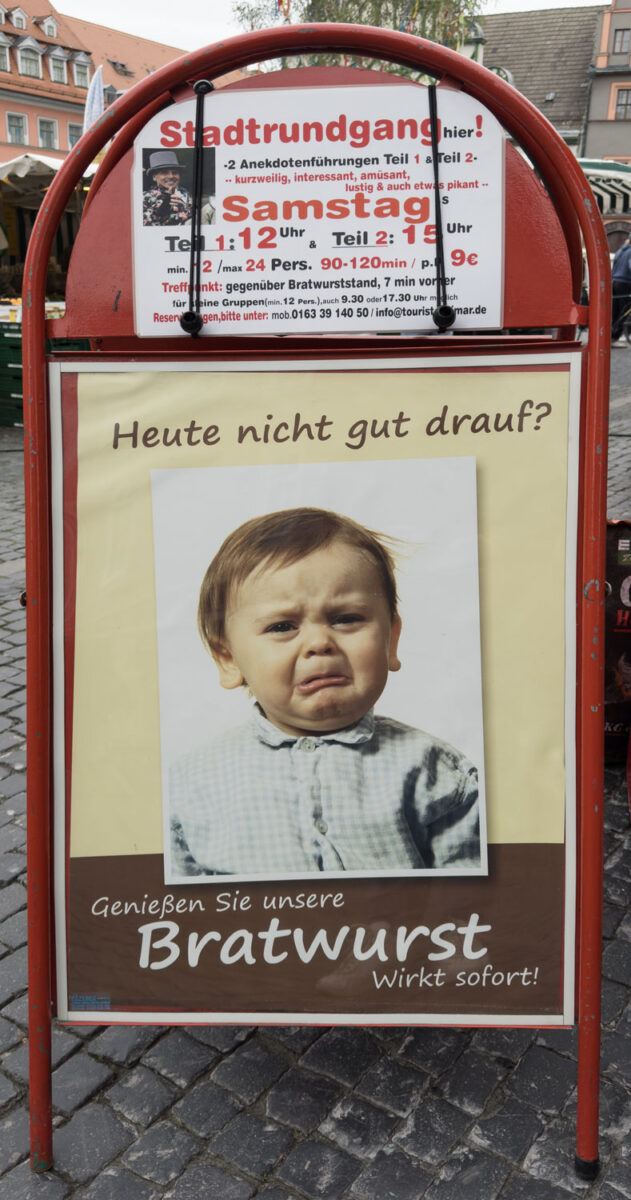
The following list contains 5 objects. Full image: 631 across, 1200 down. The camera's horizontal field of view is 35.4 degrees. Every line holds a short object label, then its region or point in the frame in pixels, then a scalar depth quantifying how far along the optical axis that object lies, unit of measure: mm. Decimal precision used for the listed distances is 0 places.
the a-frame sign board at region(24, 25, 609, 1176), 1879
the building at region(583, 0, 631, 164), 42562
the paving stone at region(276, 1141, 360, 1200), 1984
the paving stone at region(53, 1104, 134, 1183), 2051
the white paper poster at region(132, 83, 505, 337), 1855
